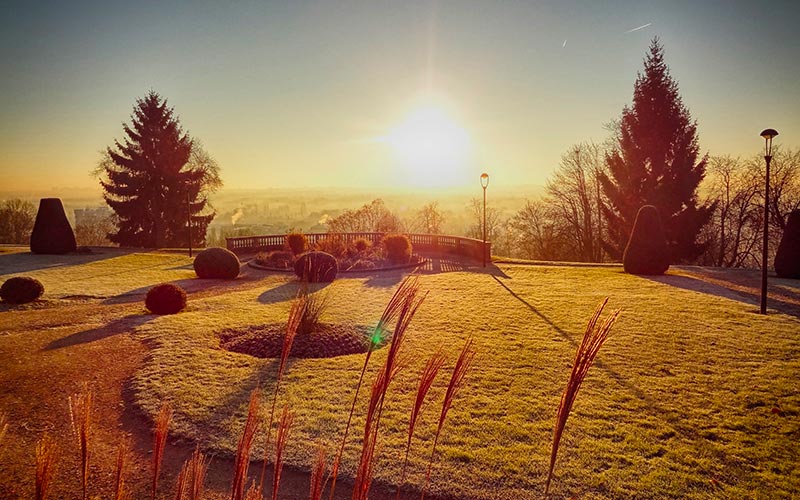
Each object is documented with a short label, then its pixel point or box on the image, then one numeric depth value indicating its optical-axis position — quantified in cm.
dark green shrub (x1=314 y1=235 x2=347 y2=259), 2453
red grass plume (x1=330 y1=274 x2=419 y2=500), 168
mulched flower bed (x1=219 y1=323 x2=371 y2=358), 934
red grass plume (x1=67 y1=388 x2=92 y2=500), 137
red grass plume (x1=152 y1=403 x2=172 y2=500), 135
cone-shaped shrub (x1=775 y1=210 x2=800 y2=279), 1708
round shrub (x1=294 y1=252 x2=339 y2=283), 1762
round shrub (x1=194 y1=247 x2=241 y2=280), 1872
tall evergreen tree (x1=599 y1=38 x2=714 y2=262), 2722
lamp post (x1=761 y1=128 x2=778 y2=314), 1151
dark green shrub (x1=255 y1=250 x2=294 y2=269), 2237
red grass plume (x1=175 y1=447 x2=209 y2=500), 149
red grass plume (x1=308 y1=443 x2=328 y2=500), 150
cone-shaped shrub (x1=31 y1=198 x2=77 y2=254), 2498
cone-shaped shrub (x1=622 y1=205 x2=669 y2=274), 1830
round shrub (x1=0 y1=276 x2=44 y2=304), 1358
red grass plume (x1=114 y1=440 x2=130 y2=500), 139
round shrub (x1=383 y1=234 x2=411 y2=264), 2239
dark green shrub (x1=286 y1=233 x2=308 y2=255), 2523
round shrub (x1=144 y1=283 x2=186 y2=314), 1238
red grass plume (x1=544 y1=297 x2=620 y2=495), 138
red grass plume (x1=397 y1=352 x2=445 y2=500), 152
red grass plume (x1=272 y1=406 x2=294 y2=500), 144
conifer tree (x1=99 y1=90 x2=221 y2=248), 3466
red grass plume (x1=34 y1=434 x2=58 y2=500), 132
